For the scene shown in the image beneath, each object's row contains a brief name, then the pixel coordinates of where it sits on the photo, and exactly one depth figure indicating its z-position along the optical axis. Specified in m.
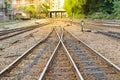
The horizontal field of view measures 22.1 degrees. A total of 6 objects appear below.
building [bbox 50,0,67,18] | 156.12
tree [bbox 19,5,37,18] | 117.54
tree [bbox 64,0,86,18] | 65.69
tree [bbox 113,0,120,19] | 46.72
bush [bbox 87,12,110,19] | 55.69
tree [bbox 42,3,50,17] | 147.52
